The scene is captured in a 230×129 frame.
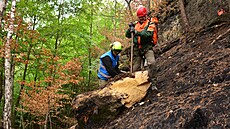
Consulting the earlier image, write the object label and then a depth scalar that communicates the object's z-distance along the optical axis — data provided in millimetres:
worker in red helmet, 5473
